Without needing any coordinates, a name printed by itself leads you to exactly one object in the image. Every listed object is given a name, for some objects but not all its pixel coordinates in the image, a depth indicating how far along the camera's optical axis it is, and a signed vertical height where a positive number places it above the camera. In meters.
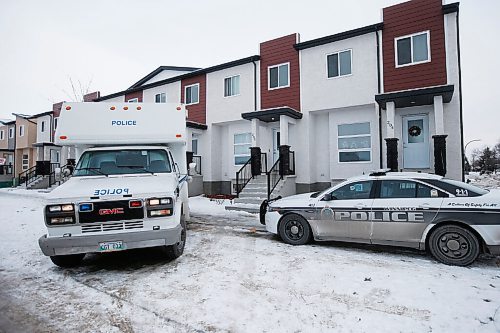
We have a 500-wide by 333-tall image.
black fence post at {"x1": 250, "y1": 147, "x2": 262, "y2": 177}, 13.94 +0.62
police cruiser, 4.74 -0.86
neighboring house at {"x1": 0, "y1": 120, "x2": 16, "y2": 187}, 31.05 +3.33
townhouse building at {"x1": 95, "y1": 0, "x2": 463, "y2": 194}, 10.79 +3.26
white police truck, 4.31 -0.16
